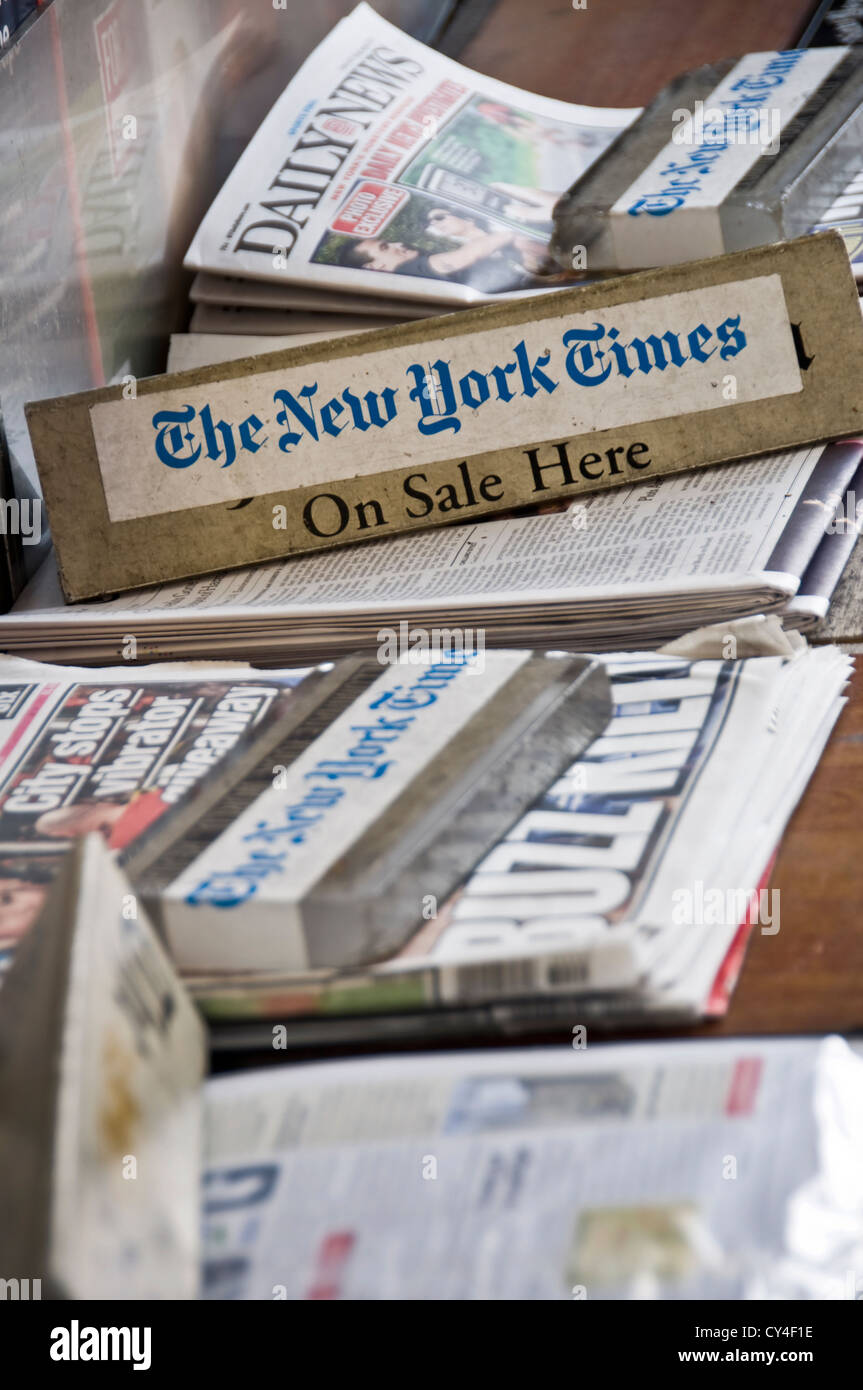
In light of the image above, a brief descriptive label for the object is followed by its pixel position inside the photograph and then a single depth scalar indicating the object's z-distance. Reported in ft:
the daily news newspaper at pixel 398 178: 3.99
